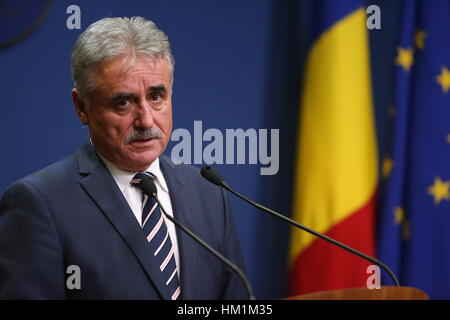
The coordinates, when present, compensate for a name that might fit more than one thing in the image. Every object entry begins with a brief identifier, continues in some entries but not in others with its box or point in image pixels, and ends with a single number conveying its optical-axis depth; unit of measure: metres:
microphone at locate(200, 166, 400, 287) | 5.52
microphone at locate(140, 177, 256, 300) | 5.37
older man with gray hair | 5.54
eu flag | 6.13
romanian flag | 6.10
